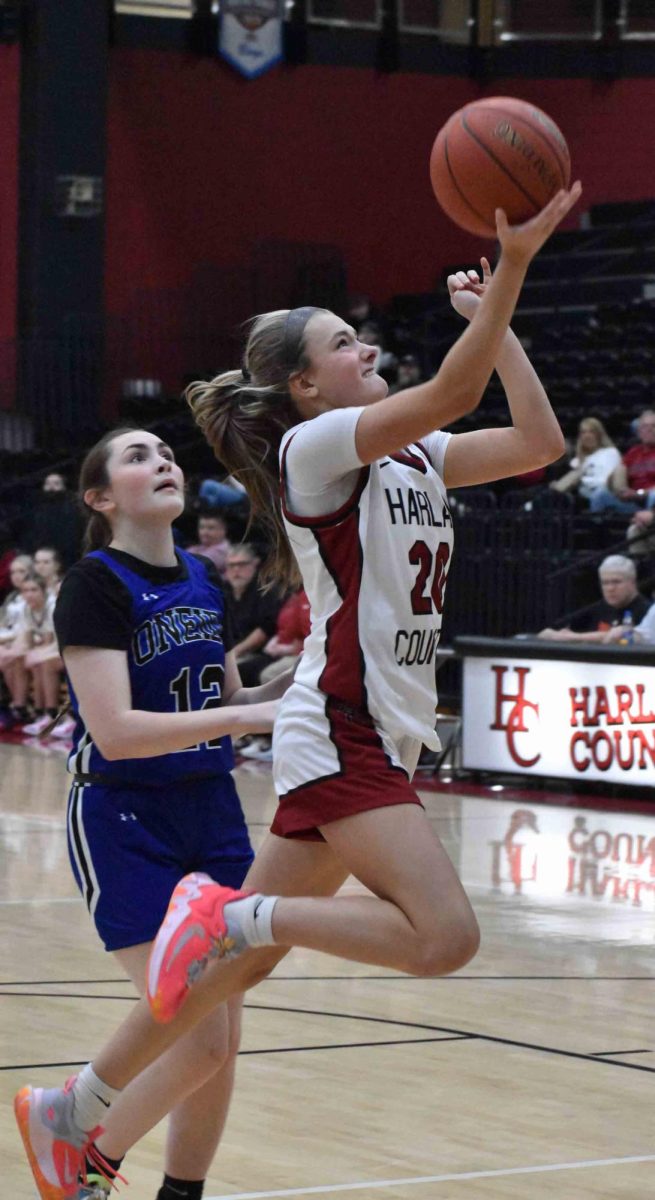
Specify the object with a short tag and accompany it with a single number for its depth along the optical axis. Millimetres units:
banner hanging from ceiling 20547
